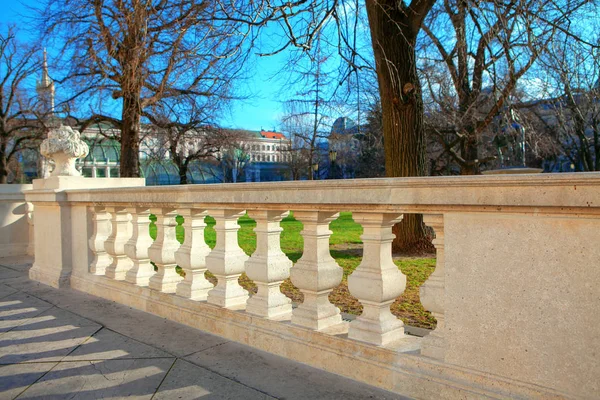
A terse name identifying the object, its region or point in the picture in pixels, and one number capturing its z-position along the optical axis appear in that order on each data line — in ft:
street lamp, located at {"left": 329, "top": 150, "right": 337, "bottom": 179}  99.44
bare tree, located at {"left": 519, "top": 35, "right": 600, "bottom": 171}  27.52
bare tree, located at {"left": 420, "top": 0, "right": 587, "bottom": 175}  24.20
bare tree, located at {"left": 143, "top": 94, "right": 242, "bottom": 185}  54.65
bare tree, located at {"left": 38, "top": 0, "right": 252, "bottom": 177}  26.58
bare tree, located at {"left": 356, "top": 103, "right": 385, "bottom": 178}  124.36
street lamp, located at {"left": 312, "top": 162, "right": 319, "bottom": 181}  120.82
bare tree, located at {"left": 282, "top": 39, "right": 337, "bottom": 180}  30.55
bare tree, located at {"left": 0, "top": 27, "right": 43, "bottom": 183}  84.12
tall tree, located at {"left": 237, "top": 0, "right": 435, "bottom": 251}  28.86
